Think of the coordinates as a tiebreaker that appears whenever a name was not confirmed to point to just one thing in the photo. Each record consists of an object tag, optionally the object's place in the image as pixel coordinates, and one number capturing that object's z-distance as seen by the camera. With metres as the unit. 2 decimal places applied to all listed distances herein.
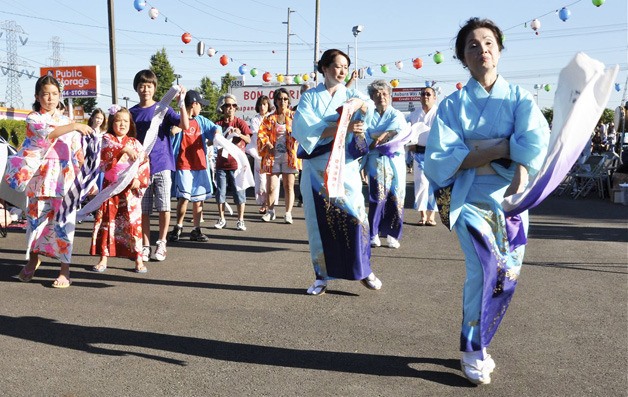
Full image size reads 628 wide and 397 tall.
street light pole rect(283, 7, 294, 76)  55.19
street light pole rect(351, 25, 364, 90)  33.31
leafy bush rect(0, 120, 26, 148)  31.95
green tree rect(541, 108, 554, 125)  50.42
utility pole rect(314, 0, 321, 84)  30.98
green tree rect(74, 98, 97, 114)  76.66
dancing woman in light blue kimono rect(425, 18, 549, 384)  3.74
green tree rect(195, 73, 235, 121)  65.95
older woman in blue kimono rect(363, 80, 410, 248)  7.98
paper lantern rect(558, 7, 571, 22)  15.42
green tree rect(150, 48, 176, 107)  61.59
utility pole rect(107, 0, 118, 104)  18.77
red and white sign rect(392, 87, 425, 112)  59.03
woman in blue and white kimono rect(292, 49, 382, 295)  5.63
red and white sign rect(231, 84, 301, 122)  29.48
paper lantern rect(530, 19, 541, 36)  17.01
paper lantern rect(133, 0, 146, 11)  15.62
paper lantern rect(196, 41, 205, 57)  19.20
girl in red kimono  6.62
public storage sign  26.88
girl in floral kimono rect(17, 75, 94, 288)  6.03
